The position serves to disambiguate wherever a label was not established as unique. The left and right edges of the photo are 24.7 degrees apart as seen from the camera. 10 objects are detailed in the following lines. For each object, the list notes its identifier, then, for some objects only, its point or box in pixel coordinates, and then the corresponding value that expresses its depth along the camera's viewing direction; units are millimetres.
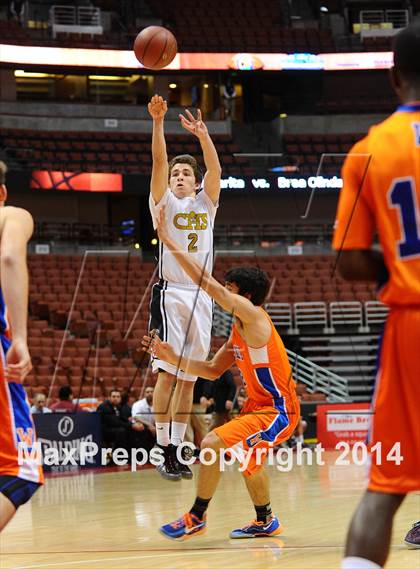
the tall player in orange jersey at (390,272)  3133
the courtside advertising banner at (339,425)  16906
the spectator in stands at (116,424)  13633
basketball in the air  7371
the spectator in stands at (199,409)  11375
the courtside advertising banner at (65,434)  13664
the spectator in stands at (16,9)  32625
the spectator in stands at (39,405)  14375
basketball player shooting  7266
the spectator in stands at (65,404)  14538
